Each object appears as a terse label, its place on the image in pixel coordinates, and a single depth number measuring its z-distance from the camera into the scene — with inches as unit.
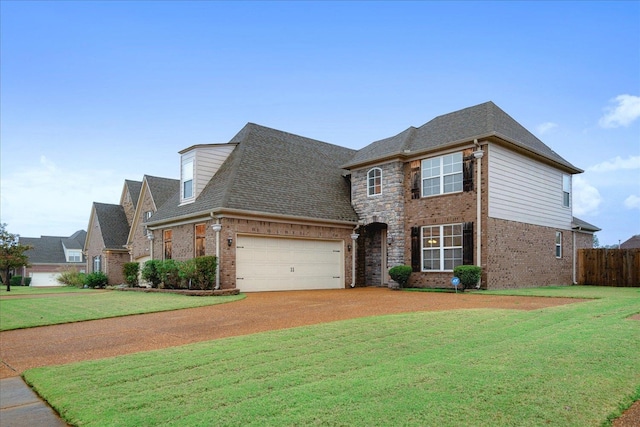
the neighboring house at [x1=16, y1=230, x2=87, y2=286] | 1877.5
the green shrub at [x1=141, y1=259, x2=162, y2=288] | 733.9
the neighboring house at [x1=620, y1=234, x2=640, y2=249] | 1763.5
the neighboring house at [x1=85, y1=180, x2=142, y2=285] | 1207.6
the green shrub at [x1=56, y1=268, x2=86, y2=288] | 1121.7
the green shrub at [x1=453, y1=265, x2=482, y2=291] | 588.1
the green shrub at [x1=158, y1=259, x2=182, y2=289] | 686.5
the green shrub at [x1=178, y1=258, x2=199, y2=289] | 624.7
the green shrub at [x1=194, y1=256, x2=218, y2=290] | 623.5
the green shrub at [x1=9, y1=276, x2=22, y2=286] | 1594.7
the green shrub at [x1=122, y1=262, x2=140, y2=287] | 809.5
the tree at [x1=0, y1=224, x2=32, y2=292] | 1127.6
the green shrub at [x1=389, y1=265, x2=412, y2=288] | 673.6
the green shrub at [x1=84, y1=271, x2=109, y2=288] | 1043.3
